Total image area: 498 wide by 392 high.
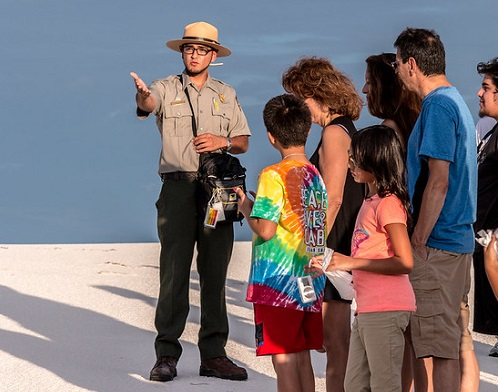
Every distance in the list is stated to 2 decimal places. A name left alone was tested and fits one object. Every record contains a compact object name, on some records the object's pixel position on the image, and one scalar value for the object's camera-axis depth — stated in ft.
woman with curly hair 25.36
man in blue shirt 21.90
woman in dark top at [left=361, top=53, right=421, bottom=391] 24.72
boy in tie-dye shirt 23.42
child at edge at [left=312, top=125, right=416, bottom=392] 20.76
